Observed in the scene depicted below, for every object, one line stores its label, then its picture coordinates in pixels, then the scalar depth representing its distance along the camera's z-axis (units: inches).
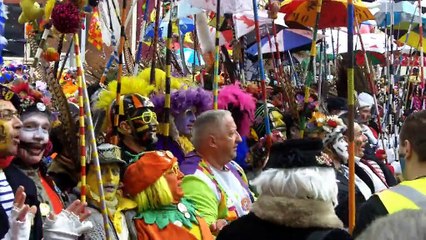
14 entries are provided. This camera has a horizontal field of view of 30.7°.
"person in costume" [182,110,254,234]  173.2
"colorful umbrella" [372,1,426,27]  423.8
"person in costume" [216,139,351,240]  119.3
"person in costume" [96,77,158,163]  187.5
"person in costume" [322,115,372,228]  201.2
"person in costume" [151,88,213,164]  211.4
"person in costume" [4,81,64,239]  145.3
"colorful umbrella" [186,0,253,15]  245.1
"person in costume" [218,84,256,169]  236.5
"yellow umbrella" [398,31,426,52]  433.6
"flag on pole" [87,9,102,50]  382.9
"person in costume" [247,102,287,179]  226.1
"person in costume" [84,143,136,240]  154.3
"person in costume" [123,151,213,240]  159.5
